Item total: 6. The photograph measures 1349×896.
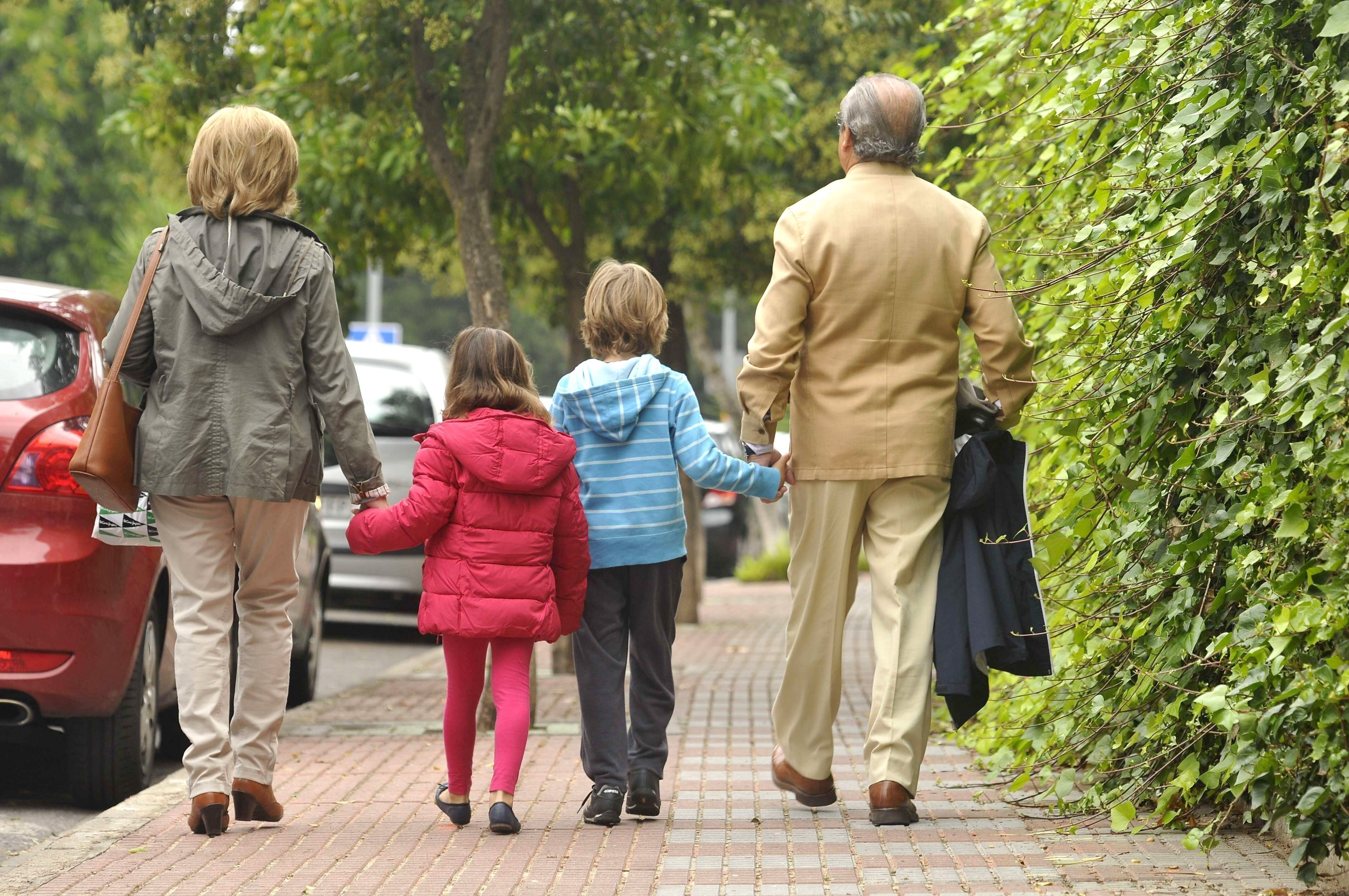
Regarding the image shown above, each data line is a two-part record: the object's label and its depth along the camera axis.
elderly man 9.82
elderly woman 9.42
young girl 9.45
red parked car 10.53
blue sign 39.75
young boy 9.91
